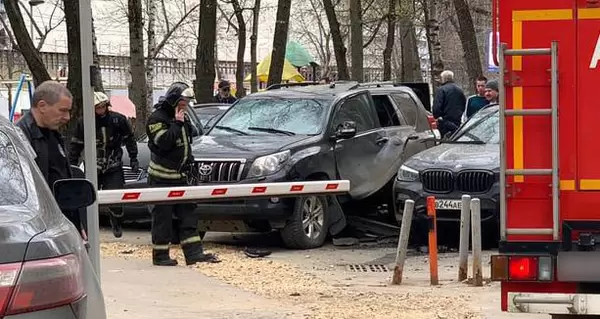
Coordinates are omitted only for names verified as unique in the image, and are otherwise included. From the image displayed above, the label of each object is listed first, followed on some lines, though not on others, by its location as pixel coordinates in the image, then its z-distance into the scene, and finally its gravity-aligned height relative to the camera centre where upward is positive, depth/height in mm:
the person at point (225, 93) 21219 -54
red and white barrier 9695 -1011
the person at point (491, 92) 14990 -125
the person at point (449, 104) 17109 -328
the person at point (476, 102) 15977 -284
